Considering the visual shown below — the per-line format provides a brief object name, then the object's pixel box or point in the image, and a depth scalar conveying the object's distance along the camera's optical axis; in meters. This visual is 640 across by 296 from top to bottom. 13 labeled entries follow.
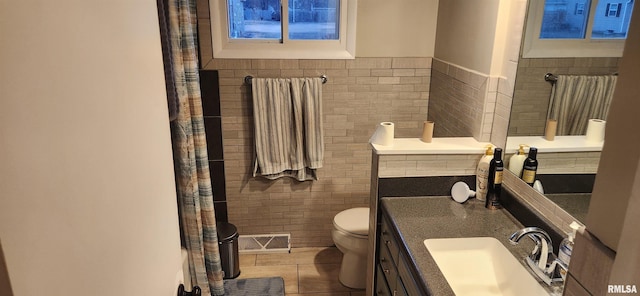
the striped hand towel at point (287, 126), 2.80
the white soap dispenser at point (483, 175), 1.94
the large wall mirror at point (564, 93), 1.37
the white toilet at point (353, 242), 2.60
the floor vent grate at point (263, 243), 3.20
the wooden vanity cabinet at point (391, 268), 1.64
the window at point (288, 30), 2.78
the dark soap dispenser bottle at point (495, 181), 1.88
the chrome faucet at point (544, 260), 1.38
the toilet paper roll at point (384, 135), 1.98
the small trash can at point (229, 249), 2.79
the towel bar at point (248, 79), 2.77
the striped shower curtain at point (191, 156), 1.98
